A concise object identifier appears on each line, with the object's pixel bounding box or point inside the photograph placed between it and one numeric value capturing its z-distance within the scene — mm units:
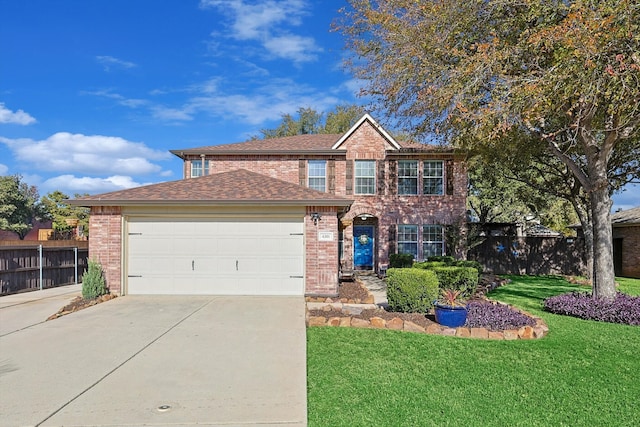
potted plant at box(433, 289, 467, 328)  7883
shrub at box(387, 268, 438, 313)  9008
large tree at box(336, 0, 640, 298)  7852
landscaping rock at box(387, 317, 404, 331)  7965
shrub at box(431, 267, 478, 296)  11727
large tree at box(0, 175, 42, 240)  30469
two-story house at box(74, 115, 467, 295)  11438
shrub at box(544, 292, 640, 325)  9211
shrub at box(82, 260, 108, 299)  10688
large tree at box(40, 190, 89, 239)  26509
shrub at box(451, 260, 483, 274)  14195
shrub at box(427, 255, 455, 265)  14675
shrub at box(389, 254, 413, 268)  15812
